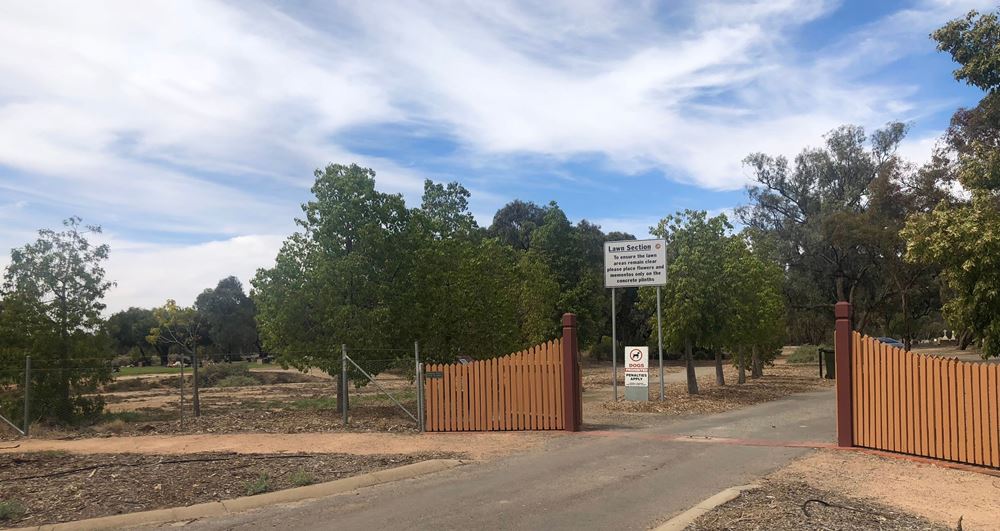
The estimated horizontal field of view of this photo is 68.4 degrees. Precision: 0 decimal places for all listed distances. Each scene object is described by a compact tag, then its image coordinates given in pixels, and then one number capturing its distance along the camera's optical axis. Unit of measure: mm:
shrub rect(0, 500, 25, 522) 7773
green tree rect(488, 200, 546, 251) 59938
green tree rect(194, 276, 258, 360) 68500
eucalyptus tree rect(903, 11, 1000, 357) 13359
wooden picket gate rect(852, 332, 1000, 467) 9633
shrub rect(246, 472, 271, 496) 8695
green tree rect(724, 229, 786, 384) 21234
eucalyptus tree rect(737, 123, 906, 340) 47125
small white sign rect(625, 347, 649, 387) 18656
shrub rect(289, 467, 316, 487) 9086
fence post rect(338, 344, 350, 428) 14185
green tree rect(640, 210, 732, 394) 20594
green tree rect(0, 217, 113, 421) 16578
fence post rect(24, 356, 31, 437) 14828
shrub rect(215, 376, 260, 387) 39159
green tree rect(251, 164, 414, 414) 17656
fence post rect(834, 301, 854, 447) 11391
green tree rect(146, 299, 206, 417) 19219
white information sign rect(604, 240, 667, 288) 19219
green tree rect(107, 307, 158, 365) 68125
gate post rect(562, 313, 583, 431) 13430
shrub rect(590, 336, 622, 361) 53500
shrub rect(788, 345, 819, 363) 48000
